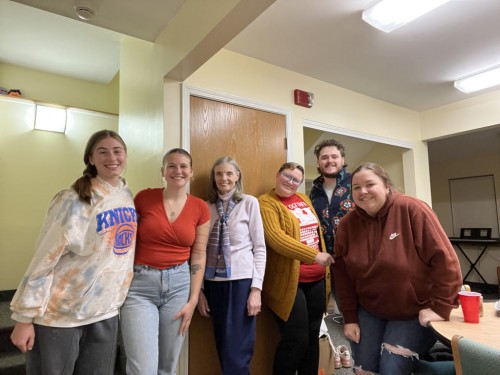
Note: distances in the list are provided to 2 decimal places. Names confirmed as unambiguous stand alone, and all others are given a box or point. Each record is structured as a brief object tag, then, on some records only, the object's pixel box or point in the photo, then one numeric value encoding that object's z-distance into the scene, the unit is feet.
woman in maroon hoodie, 4.21
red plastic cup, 4.12
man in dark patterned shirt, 6.72
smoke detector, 5.74
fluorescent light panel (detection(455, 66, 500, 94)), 9.33
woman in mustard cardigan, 6.03
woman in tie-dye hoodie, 3.93
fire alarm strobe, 8.98
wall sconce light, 10.19
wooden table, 3.59
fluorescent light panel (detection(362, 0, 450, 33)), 6.14
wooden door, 6.69
